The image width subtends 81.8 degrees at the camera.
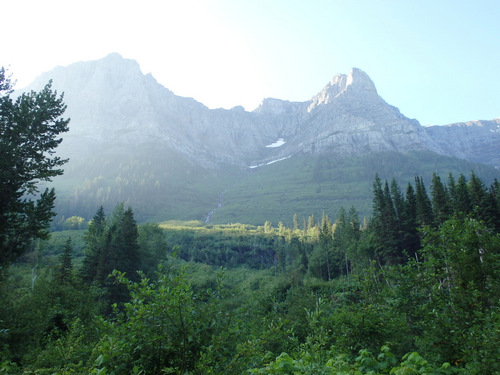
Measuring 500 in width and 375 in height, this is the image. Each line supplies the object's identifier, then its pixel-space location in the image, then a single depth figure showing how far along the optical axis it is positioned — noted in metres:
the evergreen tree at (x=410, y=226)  48.00
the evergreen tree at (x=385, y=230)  47.62
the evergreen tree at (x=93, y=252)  40.94
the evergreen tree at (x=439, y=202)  43.25
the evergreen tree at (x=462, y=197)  42.12
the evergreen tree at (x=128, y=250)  40.38
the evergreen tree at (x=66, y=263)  36.31
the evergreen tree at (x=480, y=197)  40.59
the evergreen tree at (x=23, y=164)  15.73
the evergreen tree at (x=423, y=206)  45.94
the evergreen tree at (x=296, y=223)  139.20
